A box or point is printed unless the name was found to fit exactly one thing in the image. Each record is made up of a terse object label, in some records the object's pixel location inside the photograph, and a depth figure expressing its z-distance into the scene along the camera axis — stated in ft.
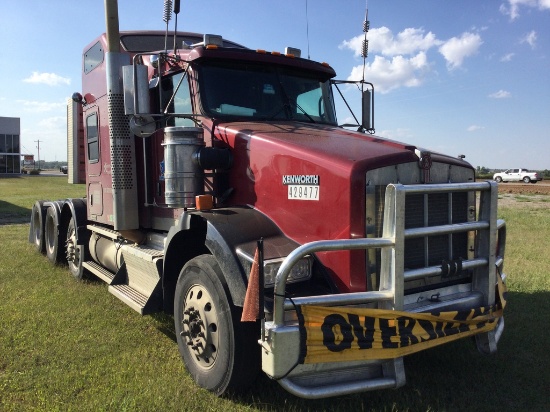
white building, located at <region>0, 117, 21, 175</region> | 178.19
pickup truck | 167.53
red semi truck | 10.11
